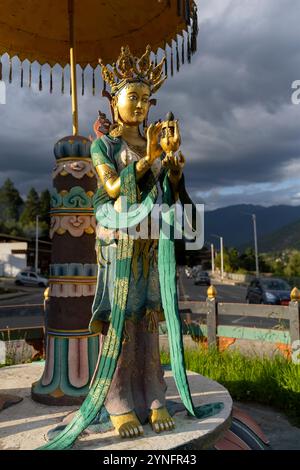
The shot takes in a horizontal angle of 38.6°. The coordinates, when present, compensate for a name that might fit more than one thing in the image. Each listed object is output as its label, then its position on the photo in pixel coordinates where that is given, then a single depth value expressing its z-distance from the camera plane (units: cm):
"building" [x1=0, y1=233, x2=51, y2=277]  3809
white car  3039
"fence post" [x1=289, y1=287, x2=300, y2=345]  600
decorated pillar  375
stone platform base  261
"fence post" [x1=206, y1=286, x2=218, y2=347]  657
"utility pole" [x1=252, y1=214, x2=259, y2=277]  3119
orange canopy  466
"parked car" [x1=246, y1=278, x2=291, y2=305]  1420
